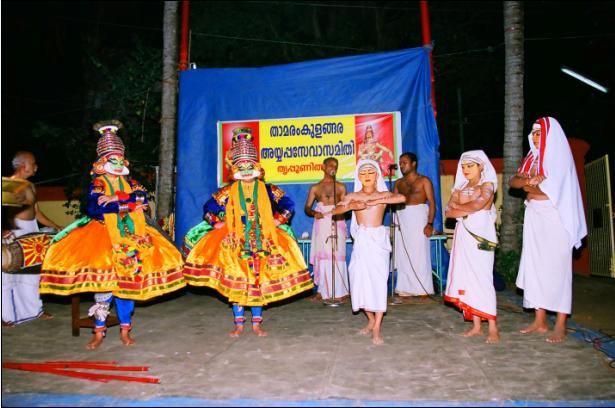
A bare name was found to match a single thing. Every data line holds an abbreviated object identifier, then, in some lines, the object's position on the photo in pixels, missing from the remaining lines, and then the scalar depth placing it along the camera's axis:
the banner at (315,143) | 8.16
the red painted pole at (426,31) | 8.04
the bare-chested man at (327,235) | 7.67
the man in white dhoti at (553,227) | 5.34
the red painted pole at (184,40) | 8.99
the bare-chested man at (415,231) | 7.64
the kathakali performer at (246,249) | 5.57
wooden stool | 5.73
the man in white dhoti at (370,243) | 5.43
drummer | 6.55
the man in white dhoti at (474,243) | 5.38
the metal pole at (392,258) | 7.29
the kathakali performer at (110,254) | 5.33
